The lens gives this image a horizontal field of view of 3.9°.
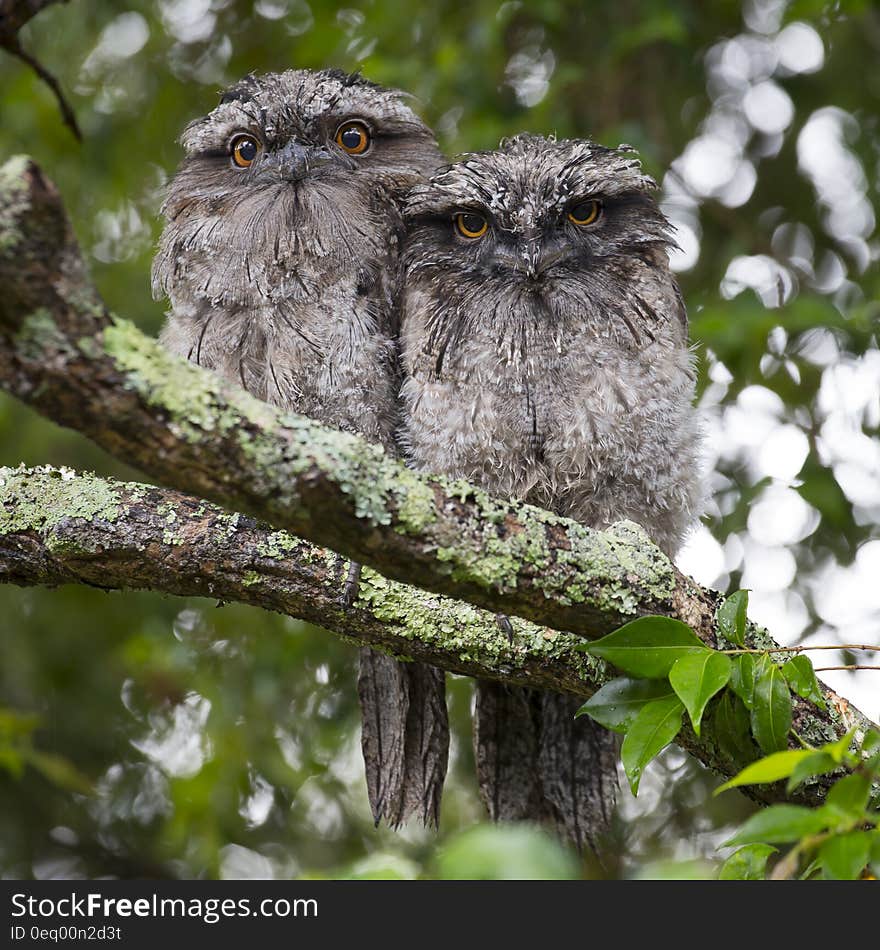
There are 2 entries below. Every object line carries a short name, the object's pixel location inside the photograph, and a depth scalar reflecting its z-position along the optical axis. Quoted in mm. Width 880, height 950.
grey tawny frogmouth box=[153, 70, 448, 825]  6170
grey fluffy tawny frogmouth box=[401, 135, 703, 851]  6157
